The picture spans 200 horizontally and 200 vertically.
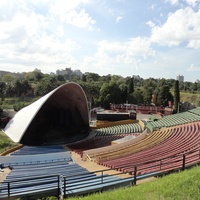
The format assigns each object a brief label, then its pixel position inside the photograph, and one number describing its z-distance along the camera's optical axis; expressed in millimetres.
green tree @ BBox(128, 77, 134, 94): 74812
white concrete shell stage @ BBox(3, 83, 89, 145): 27875
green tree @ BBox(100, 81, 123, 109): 68000
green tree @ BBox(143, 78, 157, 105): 72500
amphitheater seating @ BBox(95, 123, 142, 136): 33594
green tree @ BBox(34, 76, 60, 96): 81000
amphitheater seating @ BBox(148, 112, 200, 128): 29078
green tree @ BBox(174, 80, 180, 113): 61375
